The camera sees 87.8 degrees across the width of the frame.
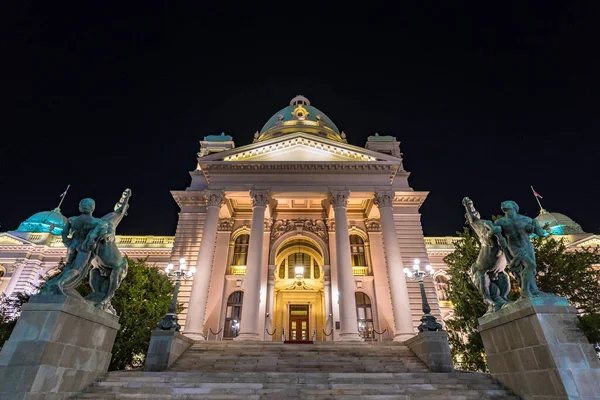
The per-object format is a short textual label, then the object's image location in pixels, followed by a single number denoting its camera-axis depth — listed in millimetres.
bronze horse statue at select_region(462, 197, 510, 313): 7754
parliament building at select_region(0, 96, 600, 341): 18391
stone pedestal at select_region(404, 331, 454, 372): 10591
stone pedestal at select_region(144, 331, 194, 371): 10414
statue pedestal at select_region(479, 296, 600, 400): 5949
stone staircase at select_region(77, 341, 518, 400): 7516
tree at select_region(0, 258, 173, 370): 12383
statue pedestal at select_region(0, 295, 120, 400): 6160
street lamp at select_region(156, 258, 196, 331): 11188
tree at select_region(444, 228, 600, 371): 13297
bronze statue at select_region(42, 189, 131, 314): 7391
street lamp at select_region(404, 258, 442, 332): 11539
